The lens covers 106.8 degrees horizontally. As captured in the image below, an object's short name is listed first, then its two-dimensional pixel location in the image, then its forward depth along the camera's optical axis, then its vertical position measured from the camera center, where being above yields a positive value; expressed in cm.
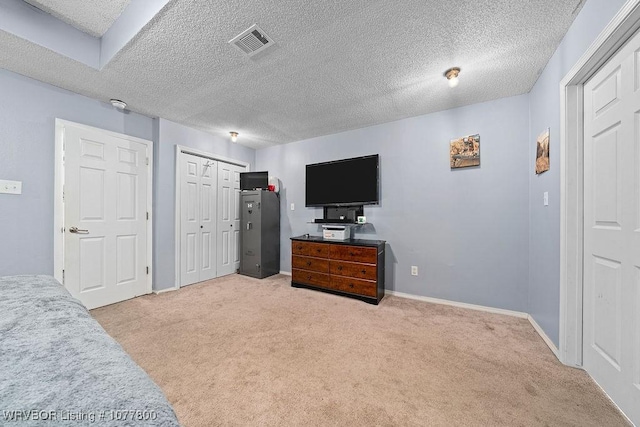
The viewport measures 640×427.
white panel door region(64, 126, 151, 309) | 255 -4
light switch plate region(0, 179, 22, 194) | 214 +23
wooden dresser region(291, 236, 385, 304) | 290 -70
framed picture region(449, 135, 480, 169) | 275 +74
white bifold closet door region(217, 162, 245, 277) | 406 -9
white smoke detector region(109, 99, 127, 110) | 272 +127
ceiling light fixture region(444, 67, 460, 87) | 212 +127
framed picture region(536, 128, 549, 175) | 202 +55
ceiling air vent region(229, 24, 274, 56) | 169 +129
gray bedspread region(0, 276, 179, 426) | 47 -40
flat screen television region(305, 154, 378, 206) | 334 +47
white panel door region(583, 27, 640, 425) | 125 -8
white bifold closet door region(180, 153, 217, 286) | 351 -8
